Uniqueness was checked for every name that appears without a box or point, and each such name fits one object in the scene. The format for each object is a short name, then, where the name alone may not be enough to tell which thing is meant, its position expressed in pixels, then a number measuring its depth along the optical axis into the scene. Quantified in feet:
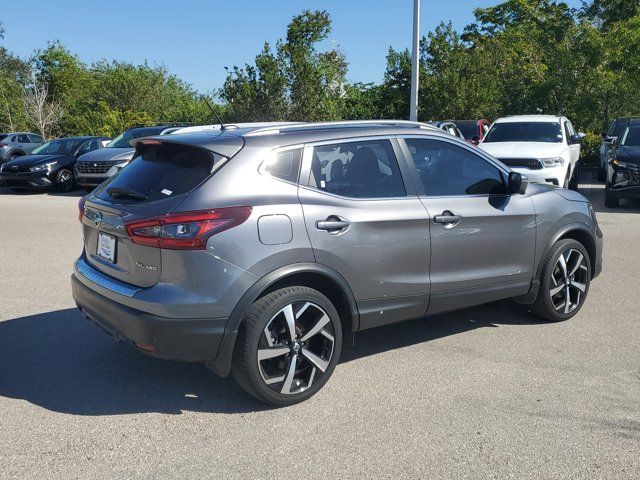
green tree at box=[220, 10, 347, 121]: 71.31
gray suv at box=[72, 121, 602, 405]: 11.92
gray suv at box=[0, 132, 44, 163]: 81.30
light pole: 59.77
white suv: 38.93
